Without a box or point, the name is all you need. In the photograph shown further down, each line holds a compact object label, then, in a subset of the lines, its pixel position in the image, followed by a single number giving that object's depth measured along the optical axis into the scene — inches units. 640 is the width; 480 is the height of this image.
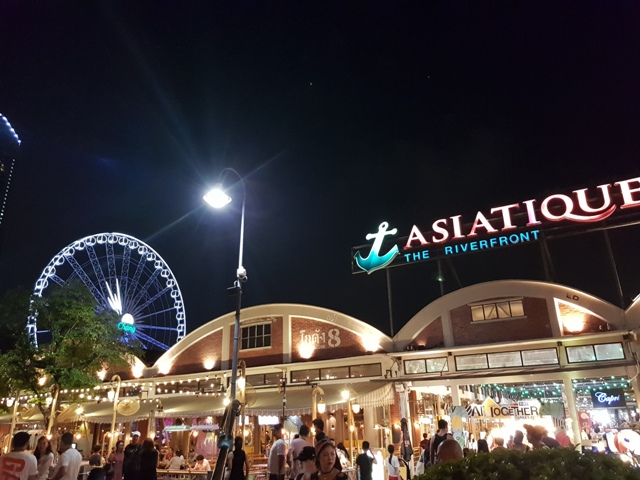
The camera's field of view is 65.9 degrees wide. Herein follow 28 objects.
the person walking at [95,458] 545.0
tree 811.4
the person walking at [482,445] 498.3
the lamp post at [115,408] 805.2
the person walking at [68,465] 338.6
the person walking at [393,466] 526.6
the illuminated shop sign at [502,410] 659.4
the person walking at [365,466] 392.5
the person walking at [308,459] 217.8
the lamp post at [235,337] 267.5
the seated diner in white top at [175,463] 647.8
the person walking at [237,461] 350.6
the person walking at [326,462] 185.5
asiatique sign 741.3
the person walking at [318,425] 319.1
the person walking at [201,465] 620.3
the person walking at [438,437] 380.8
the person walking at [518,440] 389.7
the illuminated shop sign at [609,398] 622.5
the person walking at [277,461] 410.1
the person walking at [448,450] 273.6
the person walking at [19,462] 275.0
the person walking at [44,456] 323.8
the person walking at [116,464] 572.1
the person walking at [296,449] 384.8
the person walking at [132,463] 423.2
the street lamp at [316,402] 712.4
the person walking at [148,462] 409.7
